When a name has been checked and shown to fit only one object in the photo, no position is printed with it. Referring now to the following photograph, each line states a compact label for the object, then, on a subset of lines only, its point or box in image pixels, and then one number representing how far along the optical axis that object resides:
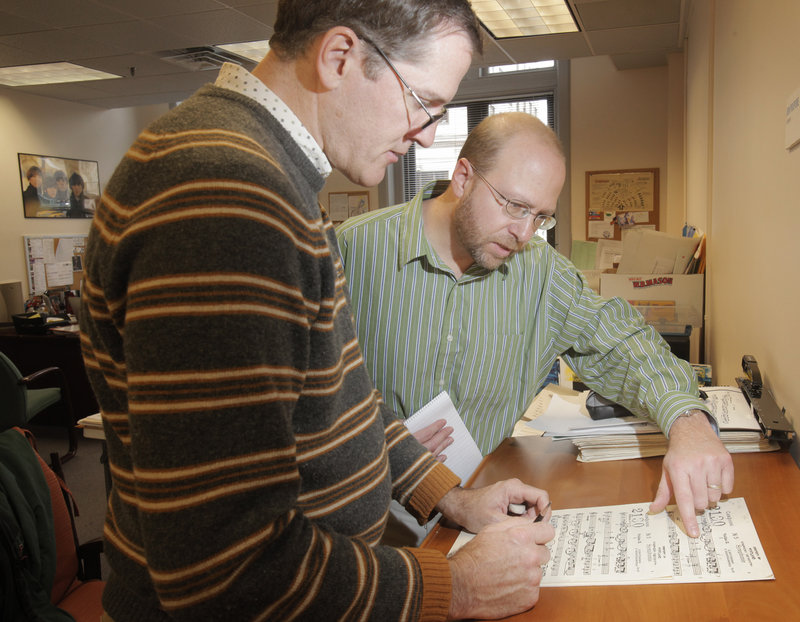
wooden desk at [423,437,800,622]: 0.76
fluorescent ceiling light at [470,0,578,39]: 4.02
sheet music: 0.83
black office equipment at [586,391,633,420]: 1.48
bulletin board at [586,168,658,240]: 5.93
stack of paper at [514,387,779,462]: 1.28
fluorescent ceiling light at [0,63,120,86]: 5.46
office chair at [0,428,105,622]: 1.47
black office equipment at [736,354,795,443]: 1.22
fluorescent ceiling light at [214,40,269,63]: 4.93
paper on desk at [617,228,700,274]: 2.93
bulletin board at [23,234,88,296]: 6.38
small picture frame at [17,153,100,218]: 6.35
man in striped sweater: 0.52
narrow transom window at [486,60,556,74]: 6.76
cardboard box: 2.75
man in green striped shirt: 1.51
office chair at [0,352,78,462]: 1.88
